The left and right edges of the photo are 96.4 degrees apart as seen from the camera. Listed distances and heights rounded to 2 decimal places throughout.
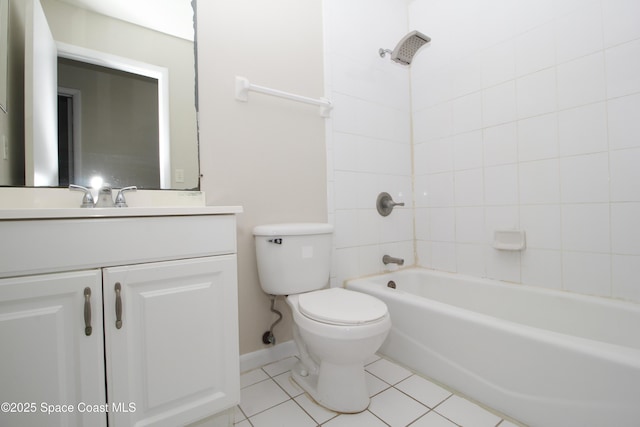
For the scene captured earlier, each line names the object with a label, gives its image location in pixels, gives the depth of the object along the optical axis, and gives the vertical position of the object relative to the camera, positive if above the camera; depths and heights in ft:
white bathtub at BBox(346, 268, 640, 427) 2.79 -1.72
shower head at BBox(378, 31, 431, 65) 5.46 +3.29
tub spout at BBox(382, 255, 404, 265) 5.95 -0.99
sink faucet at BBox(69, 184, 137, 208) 3.29 +0.24
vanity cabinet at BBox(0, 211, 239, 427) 2.26 -0.92
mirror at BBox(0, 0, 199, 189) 3.26 +1.57
